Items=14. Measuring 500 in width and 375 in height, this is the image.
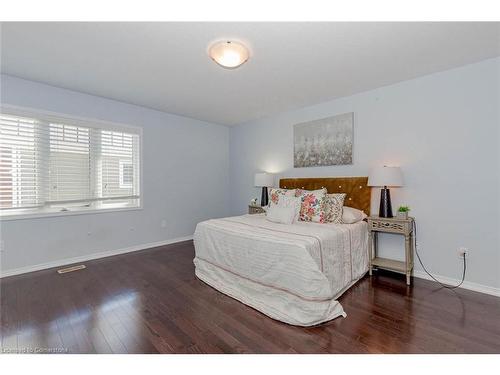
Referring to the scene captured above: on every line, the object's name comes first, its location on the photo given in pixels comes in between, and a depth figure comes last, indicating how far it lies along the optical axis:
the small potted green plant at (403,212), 2.71
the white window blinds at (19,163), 2.84
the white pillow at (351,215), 2.90
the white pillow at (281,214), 2.89
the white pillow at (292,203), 2.98
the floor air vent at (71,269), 3.00
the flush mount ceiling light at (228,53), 2.08
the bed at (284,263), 1.92
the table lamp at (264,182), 4.20
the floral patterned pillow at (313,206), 2.98
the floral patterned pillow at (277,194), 3.37
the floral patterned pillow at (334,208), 2.96
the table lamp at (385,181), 2.73
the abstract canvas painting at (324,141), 3.43
